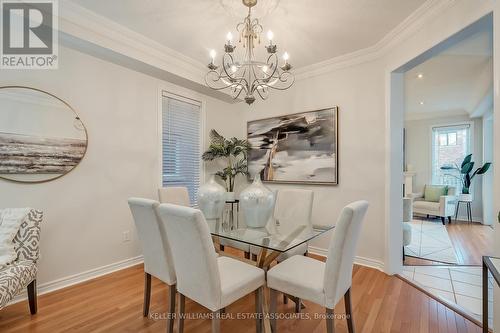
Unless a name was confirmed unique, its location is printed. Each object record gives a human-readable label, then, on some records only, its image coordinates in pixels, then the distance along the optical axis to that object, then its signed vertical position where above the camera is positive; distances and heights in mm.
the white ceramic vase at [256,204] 2129 -343
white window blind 3452 +358
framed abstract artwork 3328 +290
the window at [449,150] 5859 +438
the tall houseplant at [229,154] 3842 +188
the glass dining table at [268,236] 1709 -565
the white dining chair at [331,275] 1447 -770
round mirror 2127 +287
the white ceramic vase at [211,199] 2373 -332
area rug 3422 -1295
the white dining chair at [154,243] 1711 -594
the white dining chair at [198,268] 1369 -637
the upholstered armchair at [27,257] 1792 -773
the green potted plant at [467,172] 5438 -117
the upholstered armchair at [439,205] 5324 -904
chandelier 1981 +941
